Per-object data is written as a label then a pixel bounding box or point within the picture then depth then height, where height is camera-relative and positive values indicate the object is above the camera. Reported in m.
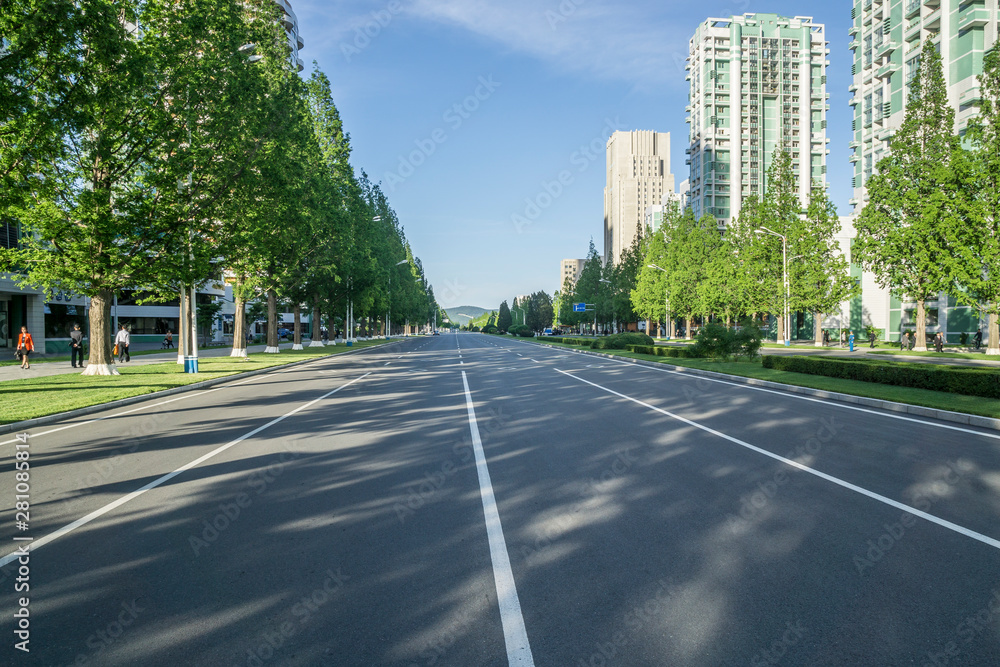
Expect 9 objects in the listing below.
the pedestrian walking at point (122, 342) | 28.31 -0.87
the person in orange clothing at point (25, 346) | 21.75 -0.83
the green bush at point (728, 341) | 25.86 -0.74
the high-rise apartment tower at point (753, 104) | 102.62 +41.59
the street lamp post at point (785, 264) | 44.34 +4.92
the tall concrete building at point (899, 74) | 41.47 +21.86
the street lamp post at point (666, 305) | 60.78 +2.29
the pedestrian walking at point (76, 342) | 23.12 -0.71
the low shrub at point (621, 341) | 42.41 -1.19
